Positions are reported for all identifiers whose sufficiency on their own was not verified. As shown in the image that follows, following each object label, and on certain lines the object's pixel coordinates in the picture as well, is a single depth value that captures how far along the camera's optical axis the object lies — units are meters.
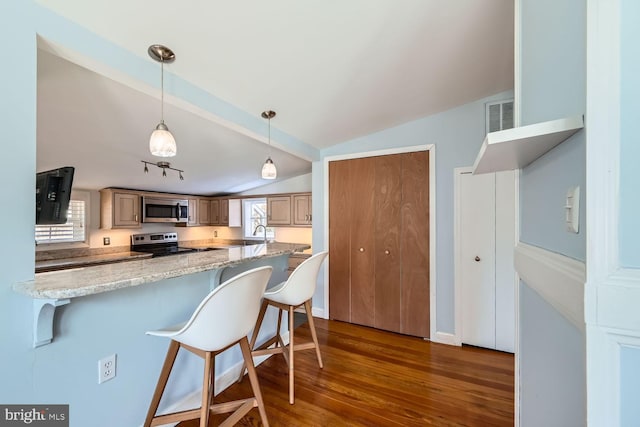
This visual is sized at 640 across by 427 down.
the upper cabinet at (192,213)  5.00
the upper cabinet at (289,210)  4.54
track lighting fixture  3.16
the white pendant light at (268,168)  2.38
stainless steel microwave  4.18
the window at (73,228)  3.33
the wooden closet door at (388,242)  3.11
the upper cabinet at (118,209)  3.78
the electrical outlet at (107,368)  1.32
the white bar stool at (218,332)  1.18
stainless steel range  4.24
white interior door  2.67
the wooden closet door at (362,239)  3.25
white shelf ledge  0.61
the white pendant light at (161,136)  1.43
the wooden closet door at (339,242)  3.41
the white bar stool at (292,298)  1.90
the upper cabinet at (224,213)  5.29
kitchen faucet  5.20
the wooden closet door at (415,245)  2.97
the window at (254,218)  5.34
